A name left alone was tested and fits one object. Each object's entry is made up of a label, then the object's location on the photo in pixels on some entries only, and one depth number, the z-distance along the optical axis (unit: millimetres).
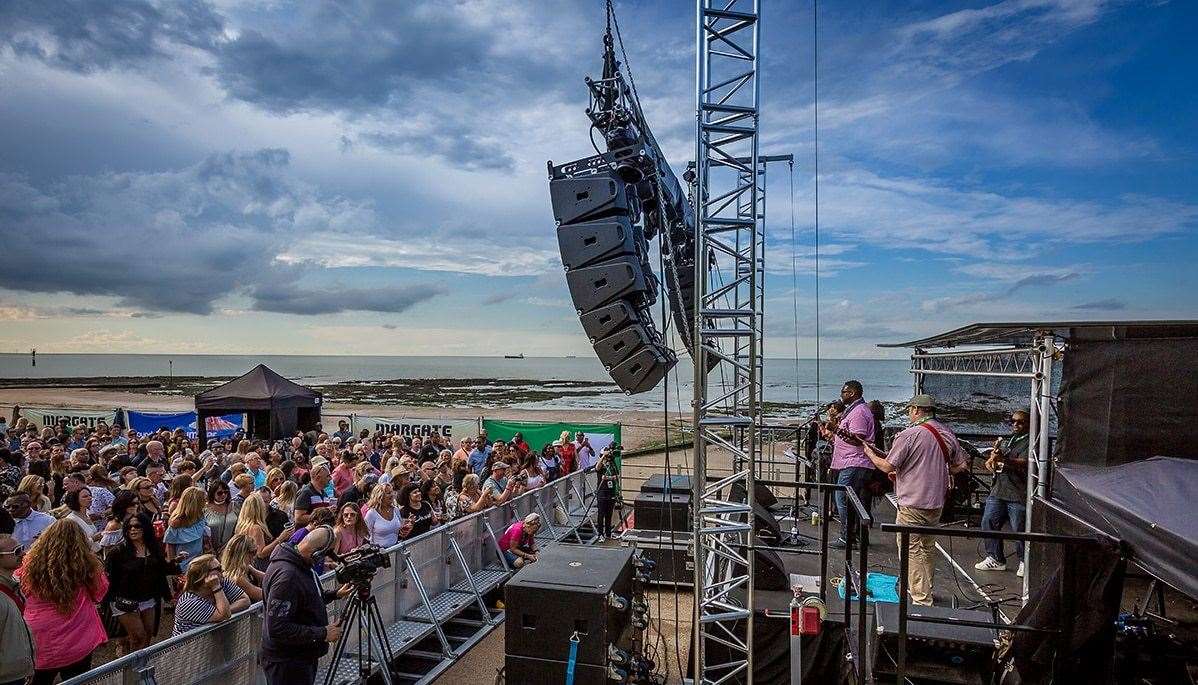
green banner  15031
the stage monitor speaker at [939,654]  4277
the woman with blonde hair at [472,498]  8367
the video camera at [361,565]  4551
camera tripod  4590
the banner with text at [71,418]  18953
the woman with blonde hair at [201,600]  4266
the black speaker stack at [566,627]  3957
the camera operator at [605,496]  10727
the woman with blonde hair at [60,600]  3857
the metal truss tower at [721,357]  5141
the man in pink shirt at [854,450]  6965
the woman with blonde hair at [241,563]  4742
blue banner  17289
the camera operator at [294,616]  4074
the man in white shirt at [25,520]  5734
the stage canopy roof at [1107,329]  4695
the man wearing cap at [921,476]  5492
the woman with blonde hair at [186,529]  5773
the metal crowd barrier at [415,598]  3793
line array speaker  7984
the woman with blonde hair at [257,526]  5883
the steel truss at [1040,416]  5305
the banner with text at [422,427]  17406
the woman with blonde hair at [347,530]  6125
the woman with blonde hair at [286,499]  7234
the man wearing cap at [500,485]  8752
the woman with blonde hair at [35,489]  6258
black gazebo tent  14141
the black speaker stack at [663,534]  8430
